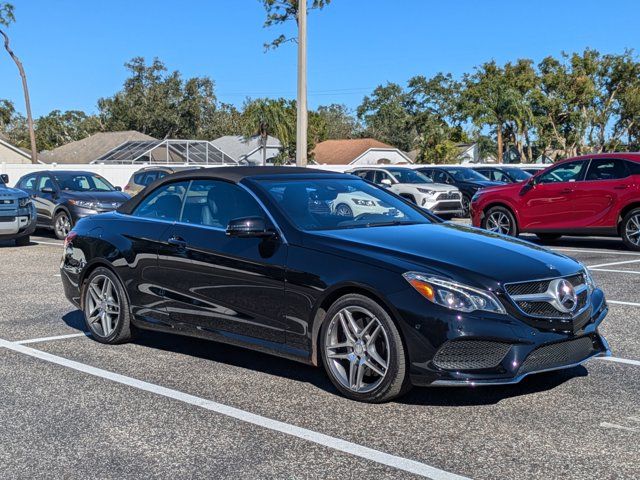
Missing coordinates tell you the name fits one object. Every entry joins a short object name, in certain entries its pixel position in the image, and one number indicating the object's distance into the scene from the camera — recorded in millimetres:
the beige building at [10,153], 66188
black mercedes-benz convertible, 5254
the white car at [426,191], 24156
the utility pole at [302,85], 22672
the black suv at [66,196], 18969
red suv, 14961
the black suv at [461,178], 27730
